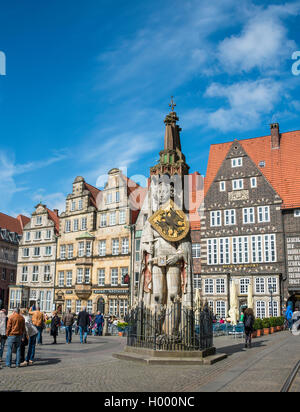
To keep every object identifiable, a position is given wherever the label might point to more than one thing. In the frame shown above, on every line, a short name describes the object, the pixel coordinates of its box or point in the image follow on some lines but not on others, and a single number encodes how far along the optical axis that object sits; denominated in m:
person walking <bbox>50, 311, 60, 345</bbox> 17.35
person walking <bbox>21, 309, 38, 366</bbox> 10.64
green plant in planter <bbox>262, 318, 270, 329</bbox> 22.44
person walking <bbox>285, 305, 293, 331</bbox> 24.25
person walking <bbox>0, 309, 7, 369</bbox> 11.21
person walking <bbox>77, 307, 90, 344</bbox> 17.57
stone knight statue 11.97
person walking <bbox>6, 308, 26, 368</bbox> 10.09
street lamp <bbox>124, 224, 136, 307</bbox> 36.37
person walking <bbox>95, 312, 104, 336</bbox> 23.14
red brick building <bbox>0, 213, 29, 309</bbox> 51.89
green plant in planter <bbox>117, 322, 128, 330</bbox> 23.57
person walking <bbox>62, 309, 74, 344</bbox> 17.28
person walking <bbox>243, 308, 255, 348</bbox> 15.43
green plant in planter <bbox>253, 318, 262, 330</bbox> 20.79
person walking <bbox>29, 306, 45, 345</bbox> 13.61
